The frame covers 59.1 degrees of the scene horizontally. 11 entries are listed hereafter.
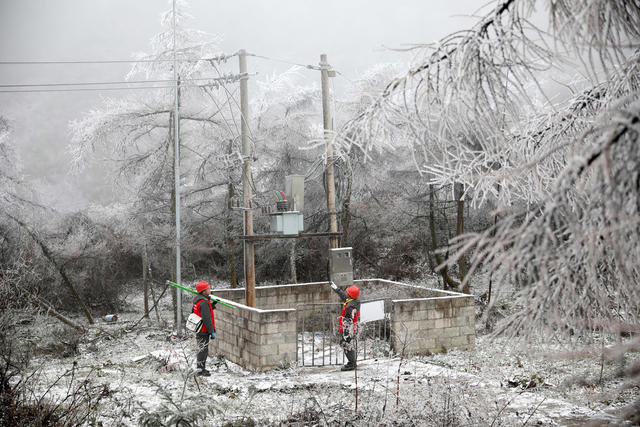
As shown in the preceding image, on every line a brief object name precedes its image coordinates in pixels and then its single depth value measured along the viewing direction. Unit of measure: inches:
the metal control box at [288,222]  501.0
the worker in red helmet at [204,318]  404.8
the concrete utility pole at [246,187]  522.6
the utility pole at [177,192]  634.0
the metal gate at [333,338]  446.7
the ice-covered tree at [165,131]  762.2
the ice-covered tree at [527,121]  108.2
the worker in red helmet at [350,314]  401.9
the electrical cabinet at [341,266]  508.4
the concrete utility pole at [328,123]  553.6
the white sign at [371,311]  427.2
